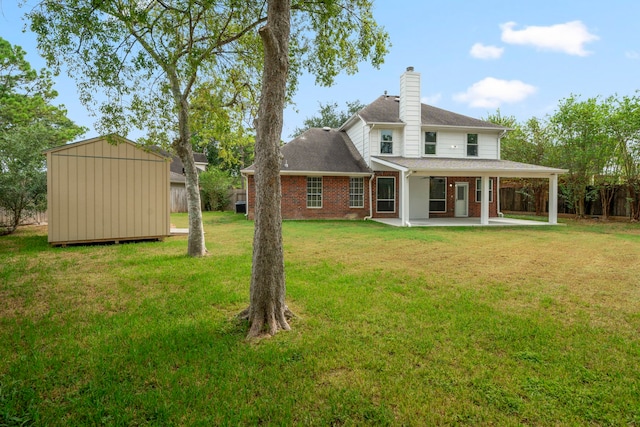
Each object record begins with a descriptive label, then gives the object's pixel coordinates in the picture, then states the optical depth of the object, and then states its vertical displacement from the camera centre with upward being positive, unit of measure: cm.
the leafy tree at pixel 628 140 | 1432 +290
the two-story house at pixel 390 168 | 1650 +193
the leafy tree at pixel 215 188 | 2420 +120
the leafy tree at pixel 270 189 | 346 +16
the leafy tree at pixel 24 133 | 1043 +286
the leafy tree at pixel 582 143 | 1523 +294
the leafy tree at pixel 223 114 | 823 +233
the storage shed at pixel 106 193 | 833 +30
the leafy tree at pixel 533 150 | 1970 +339
